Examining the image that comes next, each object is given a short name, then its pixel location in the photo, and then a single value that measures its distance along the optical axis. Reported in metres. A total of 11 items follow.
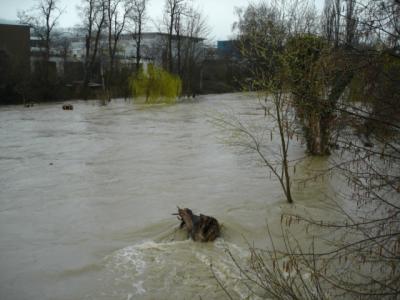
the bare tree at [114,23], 46.44
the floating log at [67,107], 33.23
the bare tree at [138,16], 47.91
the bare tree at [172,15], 47.96
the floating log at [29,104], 35.22
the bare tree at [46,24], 45.72
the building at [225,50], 56.79
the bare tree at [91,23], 45.31
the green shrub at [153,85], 34.84
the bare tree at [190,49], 48.38
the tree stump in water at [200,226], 7.76
